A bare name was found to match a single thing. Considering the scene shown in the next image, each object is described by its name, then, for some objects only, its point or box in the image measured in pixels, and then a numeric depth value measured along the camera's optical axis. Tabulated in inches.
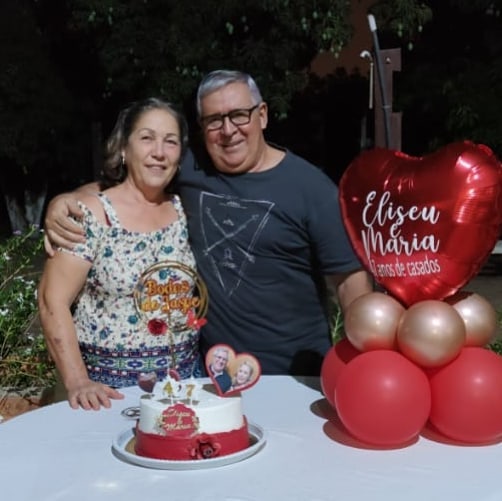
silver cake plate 72.1
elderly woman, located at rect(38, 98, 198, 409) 97.2
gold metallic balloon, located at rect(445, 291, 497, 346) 78.1
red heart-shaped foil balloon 76.5
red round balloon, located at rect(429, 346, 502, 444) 74.1
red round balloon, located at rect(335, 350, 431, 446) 73.9
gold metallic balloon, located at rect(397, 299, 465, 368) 73.5
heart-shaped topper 75.9
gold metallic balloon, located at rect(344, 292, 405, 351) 77.4
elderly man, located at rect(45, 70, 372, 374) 105.1
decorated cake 73.2
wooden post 233.1
